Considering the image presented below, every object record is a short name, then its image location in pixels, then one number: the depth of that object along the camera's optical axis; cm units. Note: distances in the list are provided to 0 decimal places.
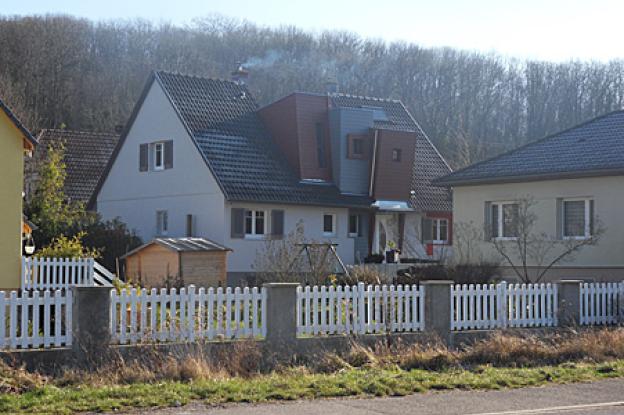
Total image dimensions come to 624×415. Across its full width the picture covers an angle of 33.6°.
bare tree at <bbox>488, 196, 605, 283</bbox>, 2889
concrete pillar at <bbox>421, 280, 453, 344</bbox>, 1895
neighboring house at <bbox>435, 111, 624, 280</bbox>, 2823
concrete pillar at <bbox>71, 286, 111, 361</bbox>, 1543
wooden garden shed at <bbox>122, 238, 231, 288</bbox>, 3081
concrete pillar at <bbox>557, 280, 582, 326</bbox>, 2095
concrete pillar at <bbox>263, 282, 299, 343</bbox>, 1719
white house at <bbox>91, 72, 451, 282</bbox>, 3759
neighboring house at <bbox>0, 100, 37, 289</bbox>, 2298
